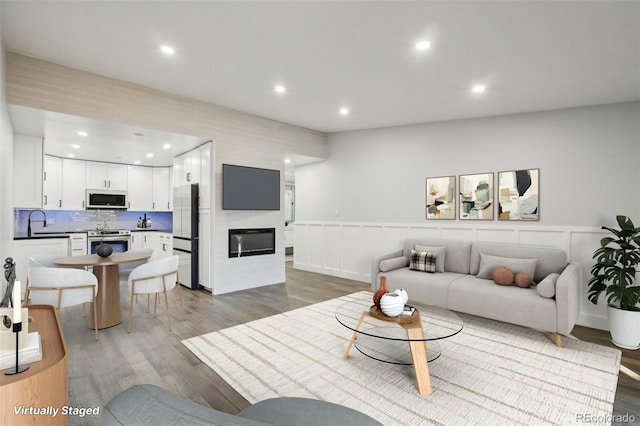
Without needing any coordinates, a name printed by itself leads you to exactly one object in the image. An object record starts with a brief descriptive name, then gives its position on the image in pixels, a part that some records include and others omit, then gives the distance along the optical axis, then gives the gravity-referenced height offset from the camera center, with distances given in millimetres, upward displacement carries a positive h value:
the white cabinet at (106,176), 6414 +837
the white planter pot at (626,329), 3045 -1128
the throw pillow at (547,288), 3084 -731
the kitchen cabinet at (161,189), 7191 +610
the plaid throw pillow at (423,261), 4230 -639
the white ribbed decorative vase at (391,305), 2498 -724
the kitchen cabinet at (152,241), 6507 -551
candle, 1018 -298
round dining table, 3445 -820
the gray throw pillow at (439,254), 4312 -546
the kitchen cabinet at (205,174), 4793 +645
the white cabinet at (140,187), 6910 +626
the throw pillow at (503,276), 3535 -695
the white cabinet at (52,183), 5859 +624
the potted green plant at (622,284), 3068 -741
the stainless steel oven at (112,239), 6195 -475
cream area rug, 2055 -1275
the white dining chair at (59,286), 2850 -656
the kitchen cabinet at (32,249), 4715 -513
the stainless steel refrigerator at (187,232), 5016 -282
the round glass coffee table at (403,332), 2287 -962
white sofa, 3045 -800
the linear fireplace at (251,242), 4945 -436
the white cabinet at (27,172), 4547 +650
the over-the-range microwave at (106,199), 6359 +340
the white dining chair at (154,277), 3359 -671
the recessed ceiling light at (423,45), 2686 +1477
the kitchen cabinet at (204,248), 4840 -514
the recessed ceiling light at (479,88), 3530 +1444
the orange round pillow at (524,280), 3455 -728
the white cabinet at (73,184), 6109 +625
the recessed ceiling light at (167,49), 2887 +1557
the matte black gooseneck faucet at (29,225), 5781 -167
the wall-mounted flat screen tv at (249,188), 4777 +435
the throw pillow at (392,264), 4309 -689
